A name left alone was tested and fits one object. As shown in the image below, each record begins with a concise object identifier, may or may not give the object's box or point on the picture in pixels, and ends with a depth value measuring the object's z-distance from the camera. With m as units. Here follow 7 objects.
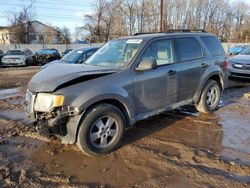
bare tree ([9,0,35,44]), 39.07
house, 38.87
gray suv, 3.04
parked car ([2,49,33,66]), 16.28
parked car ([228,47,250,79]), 8.24
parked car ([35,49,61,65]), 18.07
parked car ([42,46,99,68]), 8.14
